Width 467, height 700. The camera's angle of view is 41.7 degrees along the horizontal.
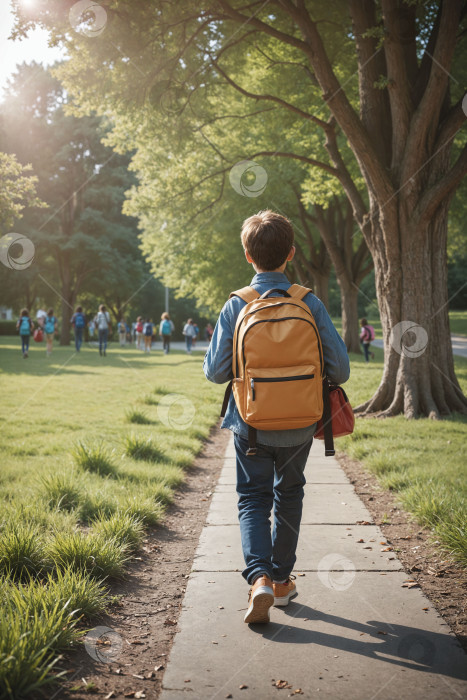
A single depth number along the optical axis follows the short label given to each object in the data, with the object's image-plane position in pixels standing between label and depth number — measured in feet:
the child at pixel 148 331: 94.53
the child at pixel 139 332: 105.09
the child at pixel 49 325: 74.74
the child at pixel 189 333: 91.50
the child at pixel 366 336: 66.49
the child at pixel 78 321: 82.23
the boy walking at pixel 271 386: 9.48
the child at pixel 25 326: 69.26
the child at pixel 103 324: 76.59
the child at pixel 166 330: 89.45
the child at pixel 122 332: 120.16
